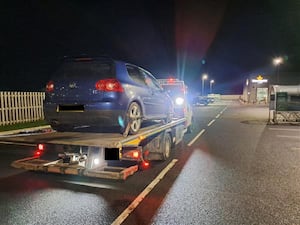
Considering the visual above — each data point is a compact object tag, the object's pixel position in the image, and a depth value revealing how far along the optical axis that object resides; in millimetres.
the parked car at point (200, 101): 43750
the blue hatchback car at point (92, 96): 5723
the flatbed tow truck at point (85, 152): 5273
